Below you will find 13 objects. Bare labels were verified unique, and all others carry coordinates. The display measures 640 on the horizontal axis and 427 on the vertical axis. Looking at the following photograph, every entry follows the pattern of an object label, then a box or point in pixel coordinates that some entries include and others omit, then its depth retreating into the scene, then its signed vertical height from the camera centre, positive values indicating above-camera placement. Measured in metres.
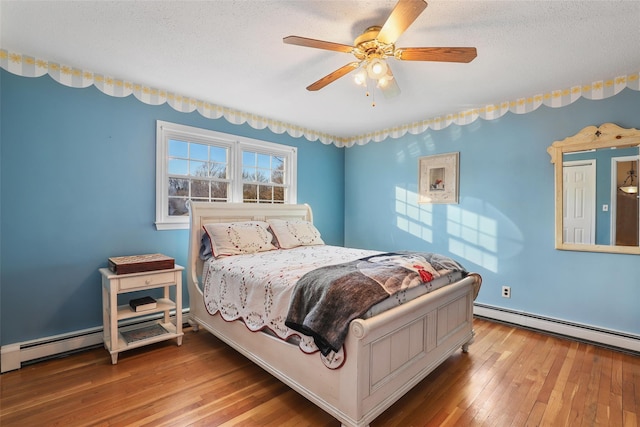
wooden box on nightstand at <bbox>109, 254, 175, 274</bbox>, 2.34 -0.44
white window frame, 2.95 +0.64
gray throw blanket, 1.51 -0.45
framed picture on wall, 3.59 +0.43
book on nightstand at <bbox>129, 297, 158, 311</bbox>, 2.43 -0.79
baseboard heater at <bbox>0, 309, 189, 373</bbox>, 2.18 -1.10
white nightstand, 2.29 -0.84
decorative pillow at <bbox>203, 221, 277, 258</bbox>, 2.77 -0.27
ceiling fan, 1.57 +0.95
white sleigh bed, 1.50 -0.89
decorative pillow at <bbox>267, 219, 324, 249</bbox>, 3.20 -0.25
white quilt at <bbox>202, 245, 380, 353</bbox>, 1.87 -0.52
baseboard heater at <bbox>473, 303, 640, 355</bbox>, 2.56 -1.11
